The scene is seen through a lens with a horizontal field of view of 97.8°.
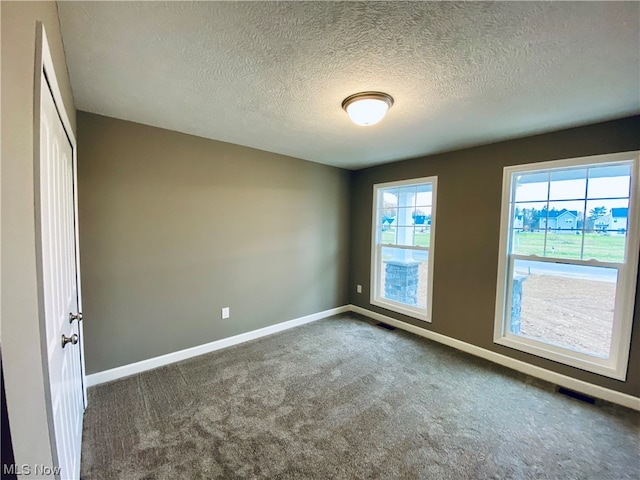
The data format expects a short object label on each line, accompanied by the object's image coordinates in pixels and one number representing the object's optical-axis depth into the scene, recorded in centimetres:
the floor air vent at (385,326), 387
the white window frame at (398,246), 357
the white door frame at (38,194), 85
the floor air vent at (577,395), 237
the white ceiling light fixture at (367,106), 192
